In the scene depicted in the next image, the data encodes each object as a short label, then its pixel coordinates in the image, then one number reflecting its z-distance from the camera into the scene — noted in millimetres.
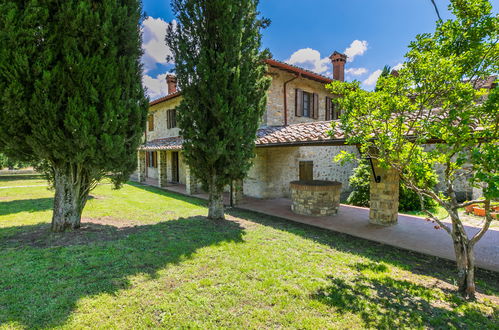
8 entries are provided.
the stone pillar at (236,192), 10547
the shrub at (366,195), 9836
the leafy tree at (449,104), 3281
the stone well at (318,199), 8625
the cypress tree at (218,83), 6859
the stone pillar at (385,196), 7188
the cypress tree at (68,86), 4914
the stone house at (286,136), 11278
